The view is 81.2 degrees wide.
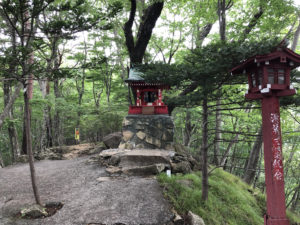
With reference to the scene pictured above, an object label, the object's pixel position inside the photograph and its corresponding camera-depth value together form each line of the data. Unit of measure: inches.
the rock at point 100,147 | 399.2
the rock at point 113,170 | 225.8
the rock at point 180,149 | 305.6
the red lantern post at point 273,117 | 130.2
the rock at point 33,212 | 134.0
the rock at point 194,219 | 132.3
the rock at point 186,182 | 189.4
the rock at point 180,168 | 225.0
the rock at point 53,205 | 150.9
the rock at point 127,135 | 311.0
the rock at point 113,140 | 372.8
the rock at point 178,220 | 134.6
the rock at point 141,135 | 307.7
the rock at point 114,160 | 249.8
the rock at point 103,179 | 204.4
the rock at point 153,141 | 301.4
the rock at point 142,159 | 231.7
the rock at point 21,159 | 364.2
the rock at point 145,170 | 209.9
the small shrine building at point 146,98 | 343.6
